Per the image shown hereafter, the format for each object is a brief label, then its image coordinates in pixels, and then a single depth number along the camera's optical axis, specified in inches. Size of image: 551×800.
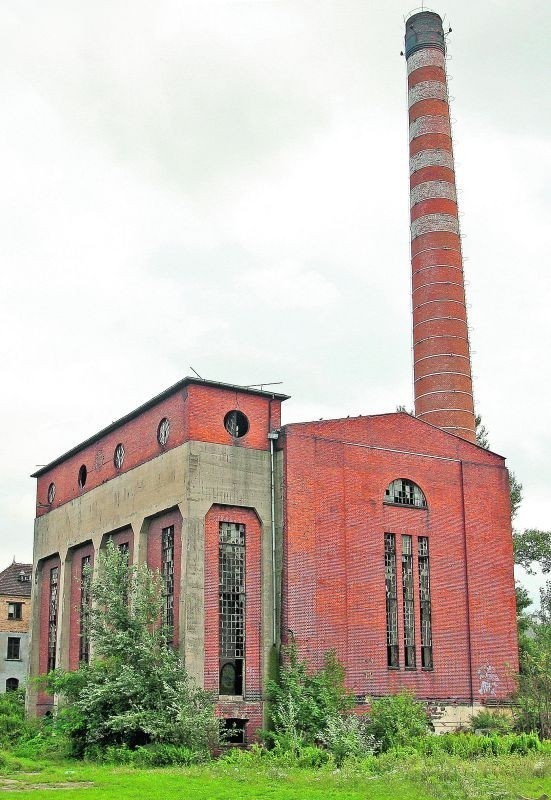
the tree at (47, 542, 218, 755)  818.8
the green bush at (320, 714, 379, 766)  791.7
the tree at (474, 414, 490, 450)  1691.7
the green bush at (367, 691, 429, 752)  868.6
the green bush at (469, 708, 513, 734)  976.0
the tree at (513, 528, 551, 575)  1674.5
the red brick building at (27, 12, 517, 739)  928.3
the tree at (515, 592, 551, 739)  959.6
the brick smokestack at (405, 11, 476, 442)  1318.9
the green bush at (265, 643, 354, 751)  863.7
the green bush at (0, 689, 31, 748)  1081.8
